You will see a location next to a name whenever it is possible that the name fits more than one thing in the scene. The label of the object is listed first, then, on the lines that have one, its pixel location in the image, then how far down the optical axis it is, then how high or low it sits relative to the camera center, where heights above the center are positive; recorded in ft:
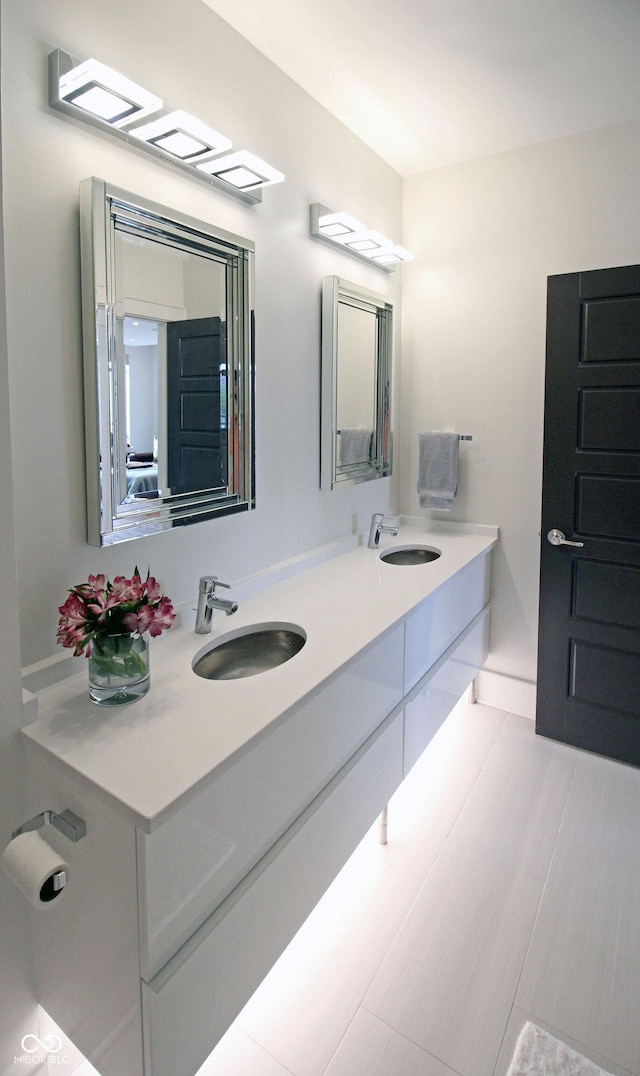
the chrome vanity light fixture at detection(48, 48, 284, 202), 4.20 +2.60
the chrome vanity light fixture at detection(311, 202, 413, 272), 7.17 +2.86
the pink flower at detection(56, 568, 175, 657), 4.00 -0.96
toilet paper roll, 3.33 -2.19
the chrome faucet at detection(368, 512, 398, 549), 8.70 -0.86
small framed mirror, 7.59 +1.10
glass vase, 4.10 -1.37
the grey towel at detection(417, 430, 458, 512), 9.39 -0.04
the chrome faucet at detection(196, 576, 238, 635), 5.46 -1.19
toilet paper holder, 3.67 -2.14
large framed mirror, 4.60 +0.84
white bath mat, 4.52 -4.40
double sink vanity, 3.48 -2.27
